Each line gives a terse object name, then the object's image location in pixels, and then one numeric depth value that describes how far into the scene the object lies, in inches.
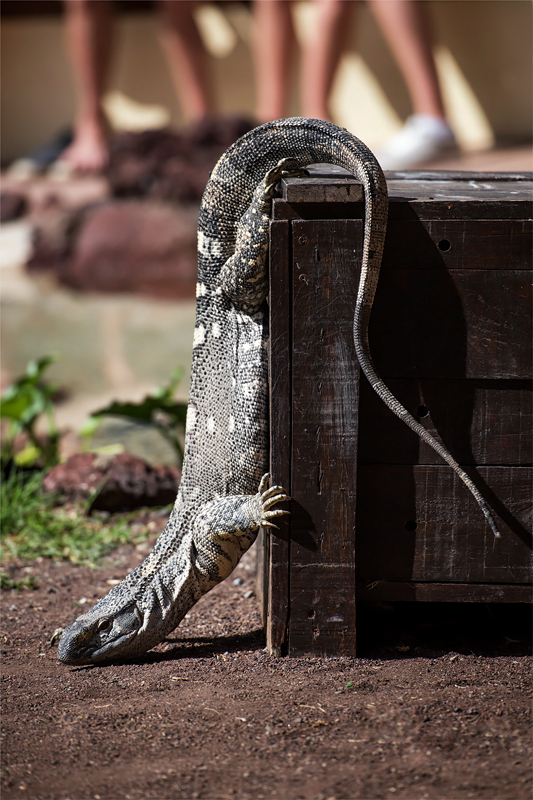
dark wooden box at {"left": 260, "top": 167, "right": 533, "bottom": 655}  168.2
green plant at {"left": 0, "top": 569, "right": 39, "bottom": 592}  250.0
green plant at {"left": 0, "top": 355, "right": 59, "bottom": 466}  339.0
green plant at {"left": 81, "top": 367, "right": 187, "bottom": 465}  308.0
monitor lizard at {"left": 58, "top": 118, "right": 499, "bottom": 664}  183.5
